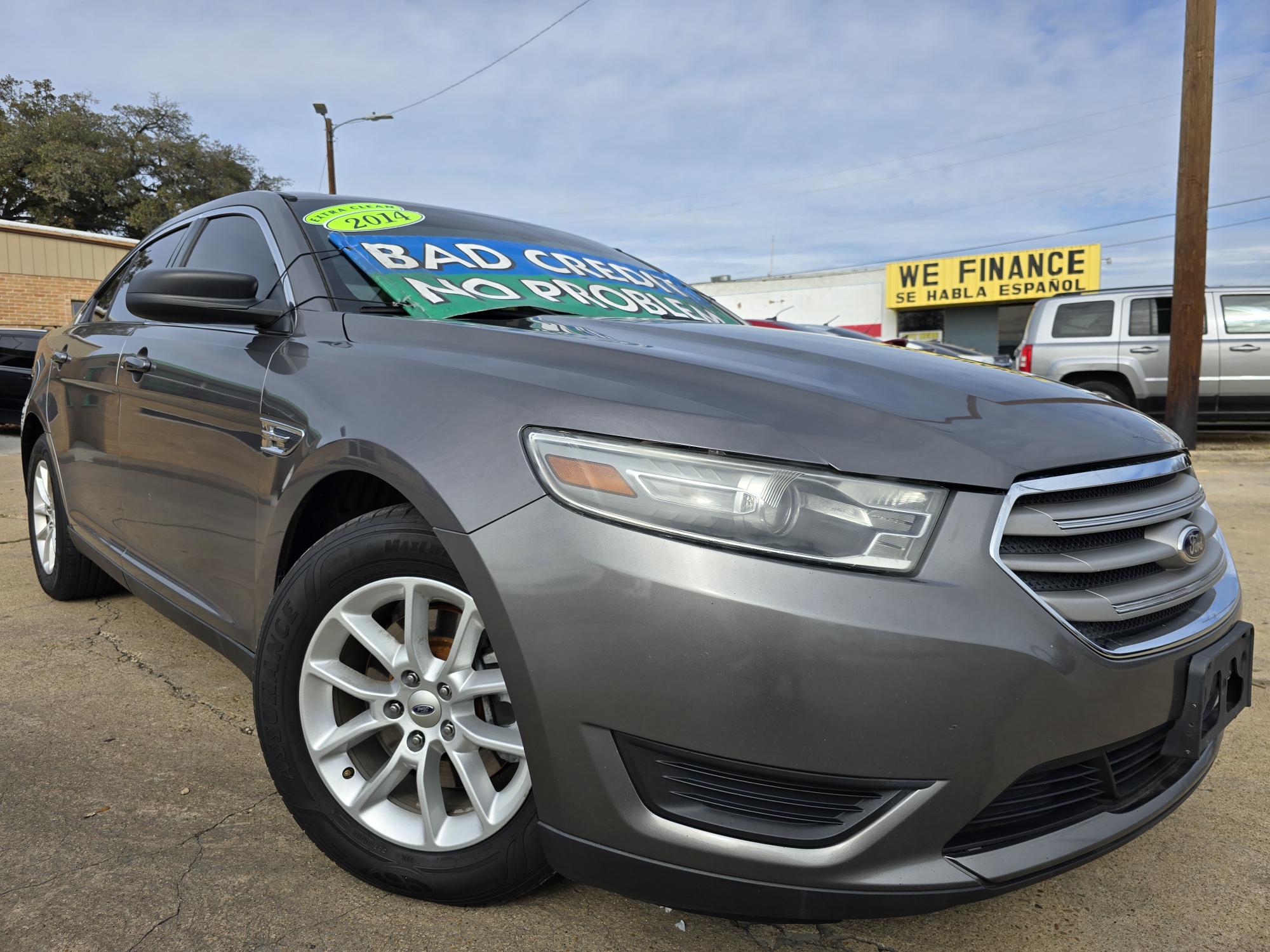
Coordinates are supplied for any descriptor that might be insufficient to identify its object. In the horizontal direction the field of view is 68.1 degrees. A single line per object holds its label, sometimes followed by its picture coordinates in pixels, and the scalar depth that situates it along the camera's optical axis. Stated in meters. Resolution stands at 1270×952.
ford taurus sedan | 1.32
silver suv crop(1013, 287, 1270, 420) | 10.30
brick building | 19.59
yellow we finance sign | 30.45
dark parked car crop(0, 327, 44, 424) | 9.93
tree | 29.94
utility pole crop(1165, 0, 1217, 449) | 9.55
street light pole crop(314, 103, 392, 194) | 18.62
